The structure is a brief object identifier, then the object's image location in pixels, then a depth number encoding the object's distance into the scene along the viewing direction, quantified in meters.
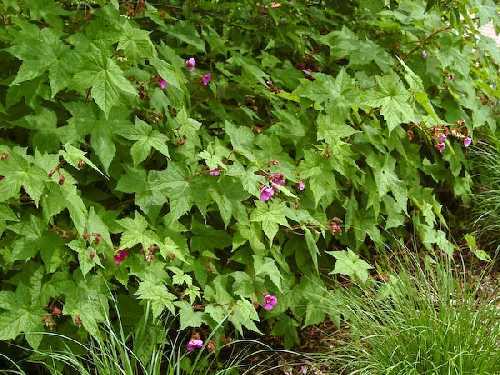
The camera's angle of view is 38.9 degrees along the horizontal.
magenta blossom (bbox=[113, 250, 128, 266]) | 2.56
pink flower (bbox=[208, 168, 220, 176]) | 2.74
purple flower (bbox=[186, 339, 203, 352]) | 2.69
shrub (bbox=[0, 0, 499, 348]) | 2.48
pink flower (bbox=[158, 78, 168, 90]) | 2.85
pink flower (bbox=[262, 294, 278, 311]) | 2.92
